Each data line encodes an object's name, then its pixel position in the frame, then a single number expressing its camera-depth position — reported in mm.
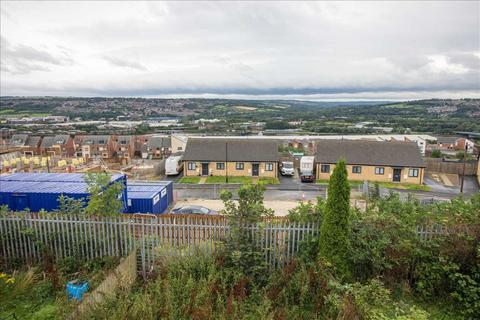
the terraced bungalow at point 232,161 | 35938
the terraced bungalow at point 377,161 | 33719
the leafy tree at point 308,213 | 8914
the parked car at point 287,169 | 36406
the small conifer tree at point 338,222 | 7988
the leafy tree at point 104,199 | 9805
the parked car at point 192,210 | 18797
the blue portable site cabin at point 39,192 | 15836
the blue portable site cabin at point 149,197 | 19375
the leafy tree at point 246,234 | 8562
